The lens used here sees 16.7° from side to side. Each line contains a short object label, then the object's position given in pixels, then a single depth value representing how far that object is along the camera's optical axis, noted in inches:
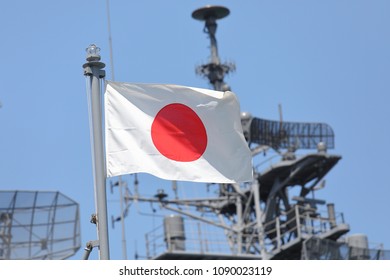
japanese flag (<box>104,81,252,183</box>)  709.3
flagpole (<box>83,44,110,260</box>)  630.5
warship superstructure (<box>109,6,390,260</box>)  2330.2
